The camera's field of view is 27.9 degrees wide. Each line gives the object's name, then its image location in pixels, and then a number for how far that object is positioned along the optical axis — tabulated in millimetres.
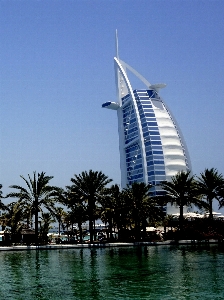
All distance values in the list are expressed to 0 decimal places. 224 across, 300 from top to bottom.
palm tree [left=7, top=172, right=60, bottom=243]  48000
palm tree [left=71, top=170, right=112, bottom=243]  52219
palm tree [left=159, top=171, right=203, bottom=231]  54812
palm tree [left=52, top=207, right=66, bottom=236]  47531
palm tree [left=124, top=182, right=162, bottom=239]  53812
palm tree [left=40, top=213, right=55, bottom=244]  54981
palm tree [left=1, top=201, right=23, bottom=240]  47031
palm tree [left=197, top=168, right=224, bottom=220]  57531
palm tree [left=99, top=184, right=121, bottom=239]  53153
